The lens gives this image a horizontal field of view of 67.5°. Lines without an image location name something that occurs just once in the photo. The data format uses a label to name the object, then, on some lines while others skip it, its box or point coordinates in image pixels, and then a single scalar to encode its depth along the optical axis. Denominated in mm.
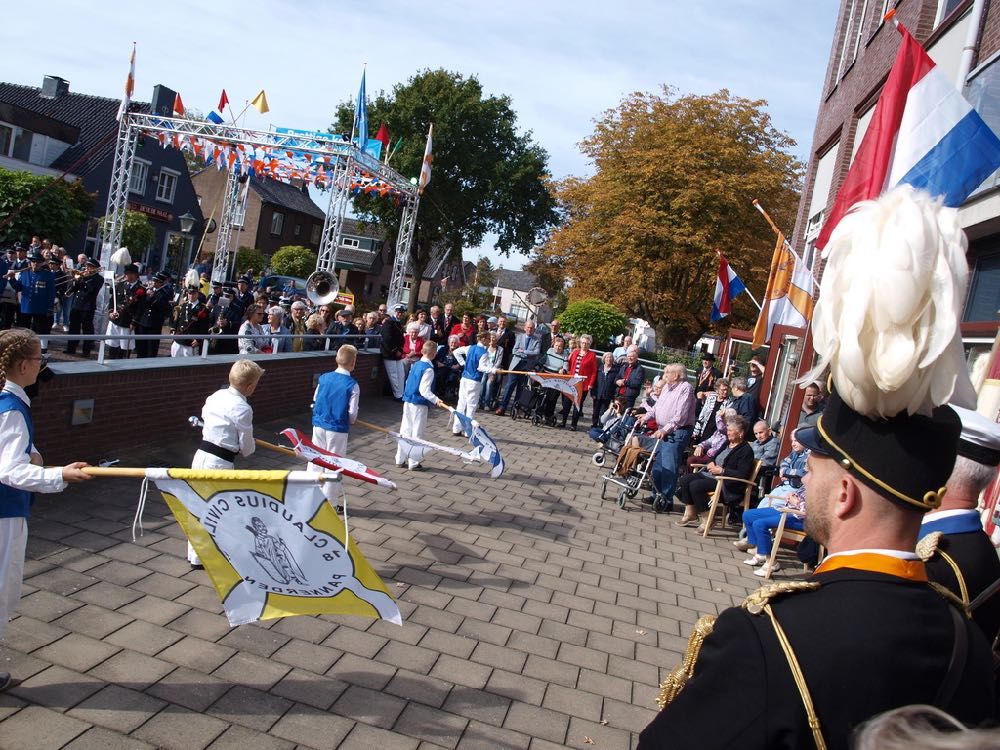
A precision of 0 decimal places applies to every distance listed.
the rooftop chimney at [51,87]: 42125
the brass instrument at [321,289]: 18062
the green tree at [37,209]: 24047
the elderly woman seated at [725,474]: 9273
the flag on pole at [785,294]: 10227
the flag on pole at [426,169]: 23141
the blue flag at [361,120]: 19484
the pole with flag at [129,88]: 20219
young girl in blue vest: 3689
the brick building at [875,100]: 7957
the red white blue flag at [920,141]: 5496
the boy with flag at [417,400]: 10227
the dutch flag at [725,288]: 15797
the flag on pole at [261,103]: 19828
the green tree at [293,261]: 50062
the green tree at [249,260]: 49188
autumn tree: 33031
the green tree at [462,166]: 44781
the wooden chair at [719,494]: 9258
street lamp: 32625
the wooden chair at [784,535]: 7851
